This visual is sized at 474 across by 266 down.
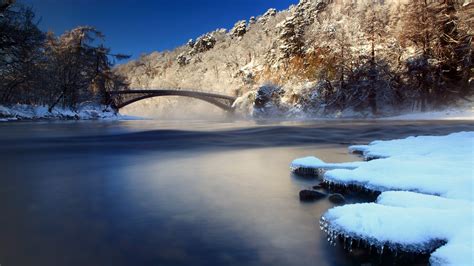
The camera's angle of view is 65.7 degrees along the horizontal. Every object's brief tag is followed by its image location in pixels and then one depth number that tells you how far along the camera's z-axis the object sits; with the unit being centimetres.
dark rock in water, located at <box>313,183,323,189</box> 716
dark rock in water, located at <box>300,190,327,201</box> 638
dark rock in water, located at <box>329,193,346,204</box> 613
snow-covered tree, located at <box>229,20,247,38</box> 13800
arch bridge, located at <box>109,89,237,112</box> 6531
